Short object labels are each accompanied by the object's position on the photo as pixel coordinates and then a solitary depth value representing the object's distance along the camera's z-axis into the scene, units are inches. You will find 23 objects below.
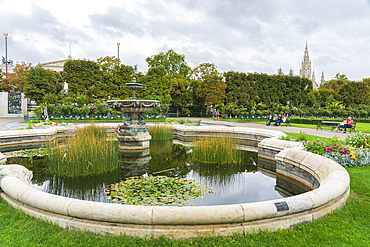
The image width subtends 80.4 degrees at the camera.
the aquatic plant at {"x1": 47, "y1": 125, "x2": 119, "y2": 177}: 191.9
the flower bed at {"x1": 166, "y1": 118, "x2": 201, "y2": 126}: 528.9
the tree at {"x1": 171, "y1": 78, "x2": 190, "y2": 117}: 1105.4
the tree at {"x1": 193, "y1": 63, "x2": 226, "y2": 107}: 1040.8
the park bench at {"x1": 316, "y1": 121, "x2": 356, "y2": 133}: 489.4
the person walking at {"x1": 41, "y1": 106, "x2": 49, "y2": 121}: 624.9
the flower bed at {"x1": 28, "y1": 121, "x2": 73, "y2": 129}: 401.4
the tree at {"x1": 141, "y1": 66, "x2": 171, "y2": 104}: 1115.2
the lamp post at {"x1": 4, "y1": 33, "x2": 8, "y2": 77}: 1403.8
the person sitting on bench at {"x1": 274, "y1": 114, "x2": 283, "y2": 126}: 639.6
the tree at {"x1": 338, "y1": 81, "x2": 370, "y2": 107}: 1408.7
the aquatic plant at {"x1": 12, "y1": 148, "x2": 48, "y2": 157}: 277.1
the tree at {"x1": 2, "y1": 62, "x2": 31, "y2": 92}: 1344.7
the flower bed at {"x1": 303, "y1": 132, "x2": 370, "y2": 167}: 200.8
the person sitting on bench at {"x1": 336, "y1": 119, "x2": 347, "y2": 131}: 485.2
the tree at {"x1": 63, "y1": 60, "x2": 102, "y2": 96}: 989.8
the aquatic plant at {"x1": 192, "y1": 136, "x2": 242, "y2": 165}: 241.0
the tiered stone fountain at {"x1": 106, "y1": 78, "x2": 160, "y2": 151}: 330.6
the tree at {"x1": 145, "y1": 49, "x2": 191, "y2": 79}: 1653.5
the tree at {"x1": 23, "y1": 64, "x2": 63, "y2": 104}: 936.3
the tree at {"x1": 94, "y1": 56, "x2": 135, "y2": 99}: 1041.0
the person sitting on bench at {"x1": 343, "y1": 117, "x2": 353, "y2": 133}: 468.4
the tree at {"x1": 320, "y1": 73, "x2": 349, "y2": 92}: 1841.8
